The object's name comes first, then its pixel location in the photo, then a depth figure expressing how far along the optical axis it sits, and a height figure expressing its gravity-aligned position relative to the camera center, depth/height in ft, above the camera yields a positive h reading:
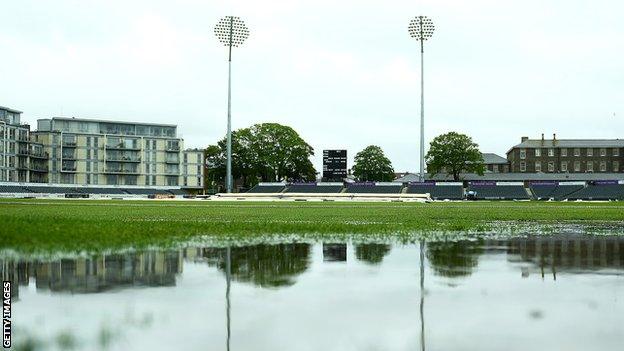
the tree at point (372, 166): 572.92 +13.78
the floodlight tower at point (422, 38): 351.46 +78.07
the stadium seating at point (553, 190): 418.84 -4.32
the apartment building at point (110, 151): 523.29 +23.80
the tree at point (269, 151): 506.48 +23.00
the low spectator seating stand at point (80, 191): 434.30 -7.36
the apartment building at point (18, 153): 483.92 +20.23
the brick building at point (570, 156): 596.29 +24.36
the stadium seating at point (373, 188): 440.04 -3.87
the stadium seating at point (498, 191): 422.41 -5.30
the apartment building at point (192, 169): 570.46 +10.54
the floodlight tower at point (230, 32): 360.69 +79.77
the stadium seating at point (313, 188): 448.24 -4.04
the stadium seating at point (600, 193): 398.62 -5.72
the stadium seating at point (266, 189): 446.60 -4.76
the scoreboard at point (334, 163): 417.90 +11.75
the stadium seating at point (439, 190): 417.86 -4.73
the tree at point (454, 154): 484.33 +20.48
